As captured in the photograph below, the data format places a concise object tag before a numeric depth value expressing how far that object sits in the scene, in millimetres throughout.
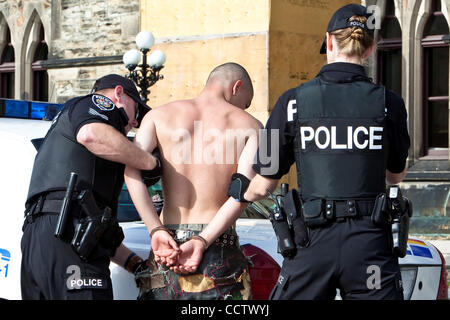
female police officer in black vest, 6387
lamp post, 27219
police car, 7465
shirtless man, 7238
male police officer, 7152
